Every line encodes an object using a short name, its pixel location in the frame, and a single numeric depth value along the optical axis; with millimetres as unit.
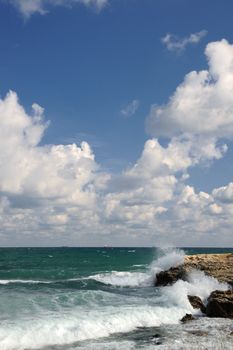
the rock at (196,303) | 27247
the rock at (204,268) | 35719
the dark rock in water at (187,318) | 23870
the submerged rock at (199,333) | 19745
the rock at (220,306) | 24562
